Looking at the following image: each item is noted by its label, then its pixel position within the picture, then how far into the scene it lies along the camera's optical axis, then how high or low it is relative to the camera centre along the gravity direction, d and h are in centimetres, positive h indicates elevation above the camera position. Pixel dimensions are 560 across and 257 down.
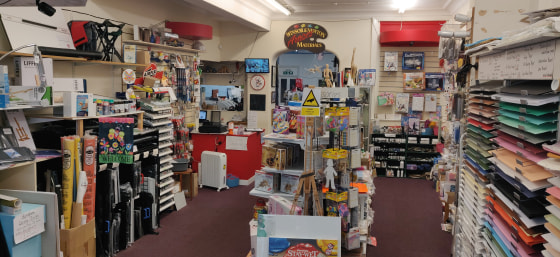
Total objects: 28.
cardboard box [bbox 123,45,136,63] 581 +53
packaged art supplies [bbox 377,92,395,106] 954 -8
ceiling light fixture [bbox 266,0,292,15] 727 +160
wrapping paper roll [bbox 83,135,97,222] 441 -85
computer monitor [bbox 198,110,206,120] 903 -50
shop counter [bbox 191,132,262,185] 812 -110
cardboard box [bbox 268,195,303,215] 405 -111
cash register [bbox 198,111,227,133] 810 -69
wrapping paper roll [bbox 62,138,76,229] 421 -89
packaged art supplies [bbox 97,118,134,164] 453 -55
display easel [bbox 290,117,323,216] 409 -81
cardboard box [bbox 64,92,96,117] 438 -16
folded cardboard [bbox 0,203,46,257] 312 -109
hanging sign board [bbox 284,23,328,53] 928 +130
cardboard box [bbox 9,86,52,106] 377 -6
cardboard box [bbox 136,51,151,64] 603 +49
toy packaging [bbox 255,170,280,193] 491 -105
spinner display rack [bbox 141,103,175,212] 587 -78
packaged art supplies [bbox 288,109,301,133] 515 -31
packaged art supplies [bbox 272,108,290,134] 511 -36
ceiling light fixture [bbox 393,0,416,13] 777 +178
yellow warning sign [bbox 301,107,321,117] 405 -17
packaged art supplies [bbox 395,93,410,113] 949 -14
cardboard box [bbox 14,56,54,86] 422 +18
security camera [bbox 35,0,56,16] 278 +55
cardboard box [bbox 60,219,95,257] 416 -155
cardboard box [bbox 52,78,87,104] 449 +3
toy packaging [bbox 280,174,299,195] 482 -105
